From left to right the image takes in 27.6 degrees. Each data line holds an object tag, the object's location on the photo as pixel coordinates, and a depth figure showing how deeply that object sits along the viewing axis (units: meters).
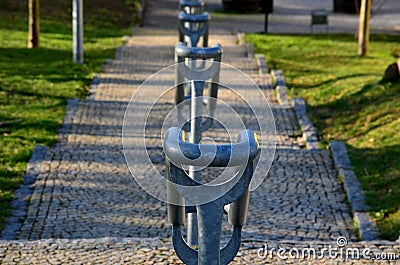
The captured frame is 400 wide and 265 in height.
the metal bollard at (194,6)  8.87
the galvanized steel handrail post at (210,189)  3.27
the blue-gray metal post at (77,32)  13.99
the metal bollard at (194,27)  6.71
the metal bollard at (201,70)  5.25
